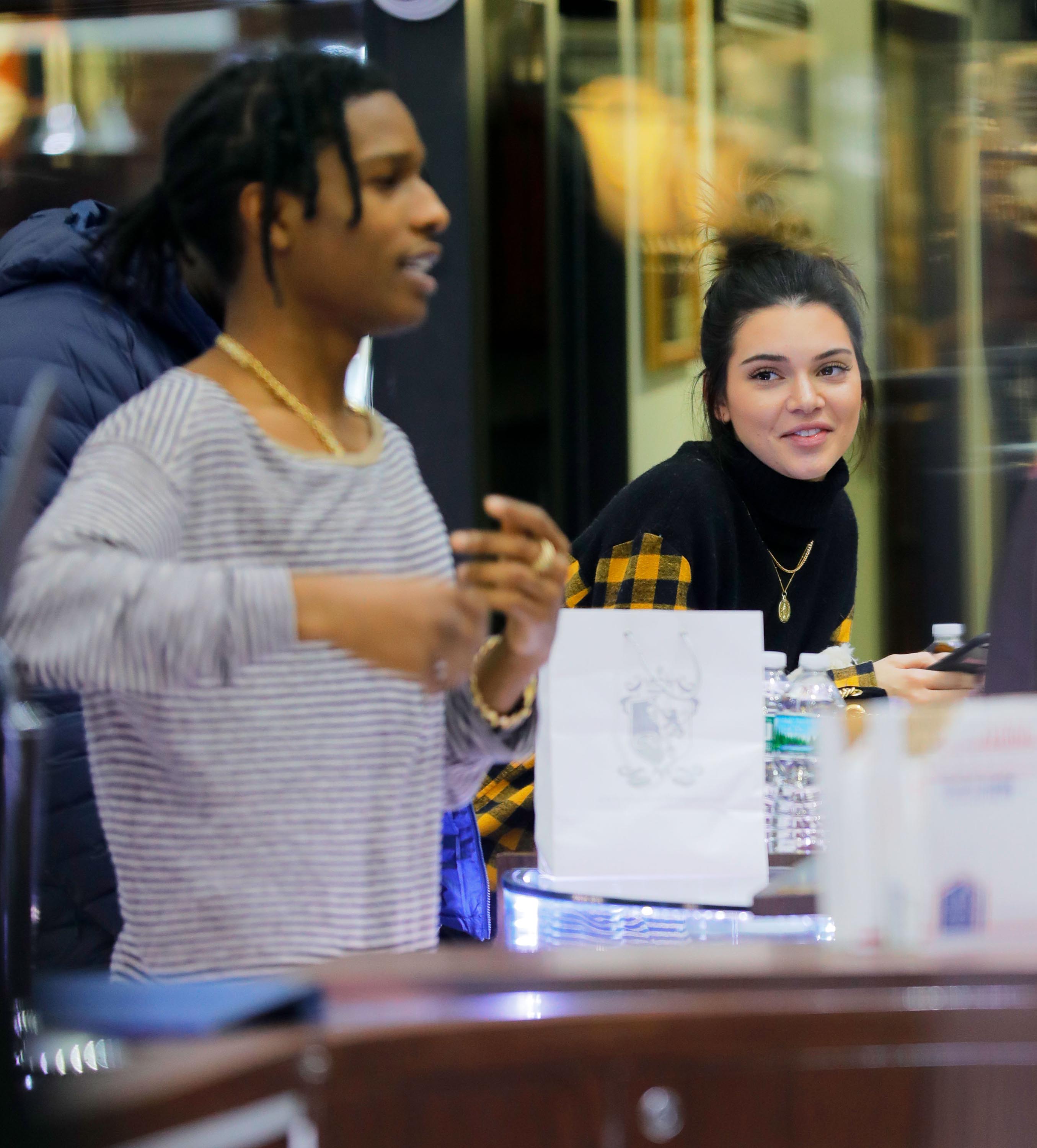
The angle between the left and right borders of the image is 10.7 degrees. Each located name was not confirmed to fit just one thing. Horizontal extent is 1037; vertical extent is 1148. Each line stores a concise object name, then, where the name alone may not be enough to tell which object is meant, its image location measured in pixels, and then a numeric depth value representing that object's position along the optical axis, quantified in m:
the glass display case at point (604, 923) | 4.73
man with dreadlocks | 4.42
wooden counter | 4.29
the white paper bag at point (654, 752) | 4.80
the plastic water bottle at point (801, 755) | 5.00
